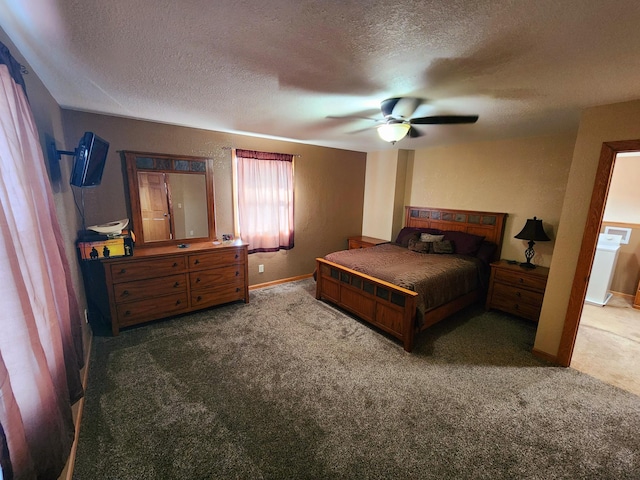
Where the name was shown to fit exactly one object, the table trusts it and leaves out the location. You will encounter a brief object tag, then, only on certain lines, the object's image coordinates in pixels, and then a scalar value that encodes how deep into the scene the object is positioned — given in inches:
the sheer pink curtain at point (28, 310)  36.9
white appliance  149.1
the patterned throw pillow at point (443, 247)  155.1
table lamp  128.4
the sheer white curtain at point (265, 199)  151.6
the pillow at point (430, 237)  163.2
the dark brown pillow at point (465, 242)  151.5
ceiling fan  85.4
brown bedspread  111.7
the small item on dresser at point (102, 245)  100.5
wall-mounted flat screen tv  81.0
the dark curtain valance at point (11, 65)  42.8
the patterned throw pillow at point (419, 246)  158.6
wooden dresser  109.5
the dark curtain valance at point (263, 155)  147.1
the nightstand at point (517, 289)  124.7
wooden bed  107.1
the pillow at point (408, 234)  173.6
